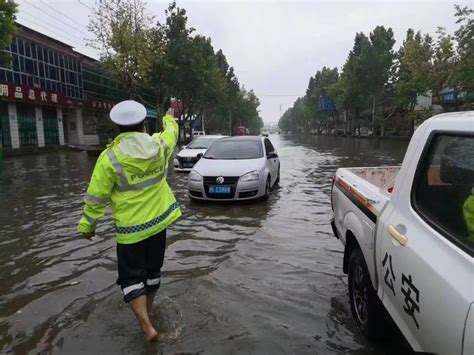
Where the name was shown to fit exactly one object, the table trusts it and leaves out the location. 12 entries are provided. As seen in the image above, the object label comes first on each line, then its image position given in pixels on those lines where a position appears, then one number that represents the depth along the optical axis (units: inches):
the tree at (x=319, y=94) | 2957.7
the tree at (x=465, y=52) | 960.9
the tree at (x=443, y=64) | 1209.4
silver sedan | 325.7
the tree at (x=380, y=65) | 1875.0
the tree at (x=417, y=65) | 1353.3
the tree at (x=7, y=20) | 651.5
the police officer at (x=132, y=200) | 121.1
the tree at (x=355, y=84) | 1921.8
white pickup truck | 69.0
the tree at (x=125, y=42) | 1021.8
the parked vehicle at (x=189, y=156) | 565.0
